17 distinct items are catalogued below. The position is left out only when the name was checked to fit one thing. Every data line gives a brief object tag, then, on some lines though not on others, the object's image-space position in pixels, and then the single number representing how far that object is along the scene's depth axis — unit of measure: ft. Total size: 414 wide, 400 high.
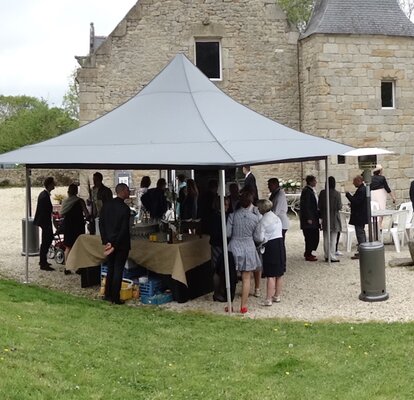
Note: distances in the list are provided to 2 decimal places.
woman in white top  24.62
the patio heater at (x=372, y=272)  25.62
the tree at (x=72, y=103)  162.61
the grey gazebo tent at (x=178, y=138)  24.70
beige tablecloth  25.98
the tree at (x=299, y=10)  92.38
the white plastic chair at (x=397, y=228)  37.50
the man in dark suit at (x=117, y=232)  25.49
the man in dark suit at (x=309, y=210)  33.65
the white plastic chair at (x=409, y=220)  40.05
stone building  53.01
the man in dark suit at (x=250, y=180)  38.83
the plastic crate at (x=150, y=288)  26.68
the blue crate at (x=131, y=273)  27.68
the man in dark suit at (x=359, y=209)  33.01
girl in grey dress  24.44
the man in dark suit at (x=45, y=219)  33.19
